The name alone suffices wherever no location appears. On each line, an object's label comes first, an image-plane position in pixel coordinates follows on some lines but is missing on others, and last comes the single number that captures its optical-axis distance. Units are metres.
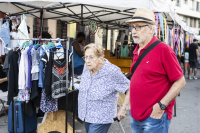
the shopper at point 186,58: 13.40
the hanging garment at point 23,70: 3.78
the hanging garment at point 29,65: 3.82
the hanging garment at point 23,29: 4.85
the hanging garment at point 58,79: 3.71
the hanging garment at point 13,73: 3.82
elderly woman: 2.64
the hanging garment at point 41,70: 3.78
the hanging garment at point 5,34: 5.50
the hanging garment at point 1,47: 5.72
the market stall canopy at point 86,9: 4.65
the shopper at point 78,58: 6.61
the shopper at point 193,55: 12.47
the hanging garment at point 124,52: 10.92
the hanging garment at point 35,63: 3.77
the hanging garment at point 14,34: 5.80
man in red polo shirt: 1.98
